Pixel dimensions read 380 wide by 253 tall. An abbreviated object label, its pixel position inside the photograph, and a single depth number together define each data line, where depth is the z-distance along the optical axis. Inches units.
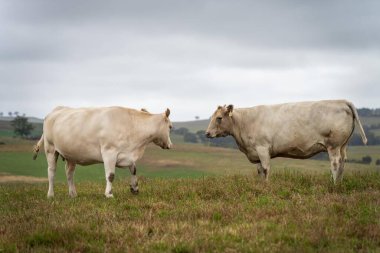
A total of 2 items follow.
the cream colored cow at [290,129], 557.3
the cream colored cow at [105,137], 510.6
